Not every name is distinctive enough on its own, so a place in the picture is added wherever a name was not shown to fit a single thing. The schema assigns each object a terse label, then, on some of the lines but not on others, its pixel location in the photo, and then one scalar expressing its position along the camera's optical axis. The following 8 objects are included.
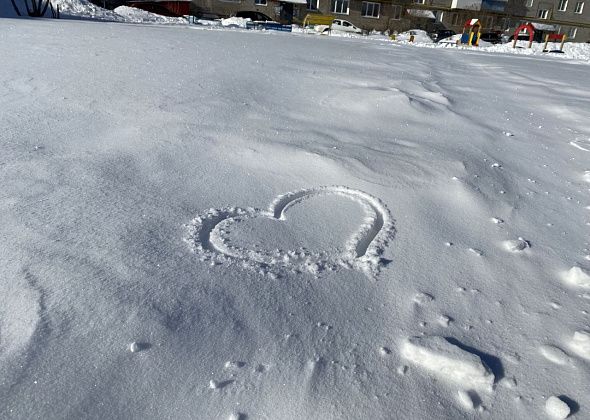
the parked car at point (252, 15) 27.19
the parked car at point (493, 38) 27.83
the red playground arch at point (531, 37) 20.20
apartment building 29.41
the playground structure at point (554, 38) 30.70
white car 26.34
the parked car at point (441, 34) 30.62
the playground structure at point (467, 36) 22.65
